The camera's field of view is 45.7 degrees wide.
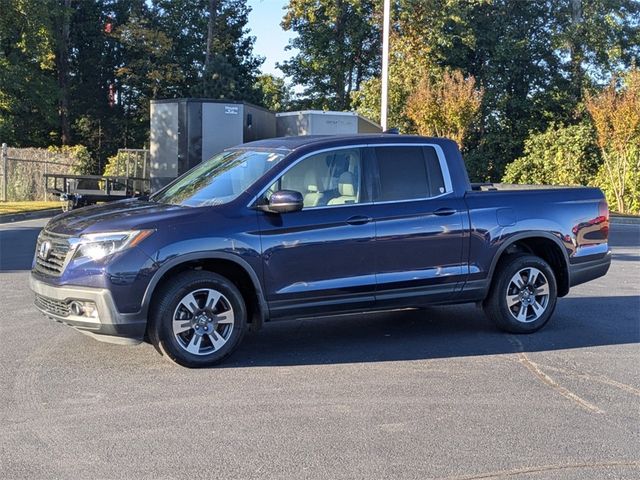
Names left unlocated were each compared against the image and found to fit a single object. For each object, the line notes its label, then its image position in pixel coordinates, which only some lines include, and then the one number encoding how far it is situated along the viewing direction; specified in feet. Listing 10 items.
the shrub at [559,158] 110.11
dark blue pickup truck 20.01
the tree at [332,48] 133.59
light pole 70.59
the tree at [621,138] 93.45
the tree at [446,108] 104.58
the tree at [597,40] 119.44
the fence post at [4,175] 86.48
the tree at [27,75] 111.34
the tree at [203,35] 141.49
